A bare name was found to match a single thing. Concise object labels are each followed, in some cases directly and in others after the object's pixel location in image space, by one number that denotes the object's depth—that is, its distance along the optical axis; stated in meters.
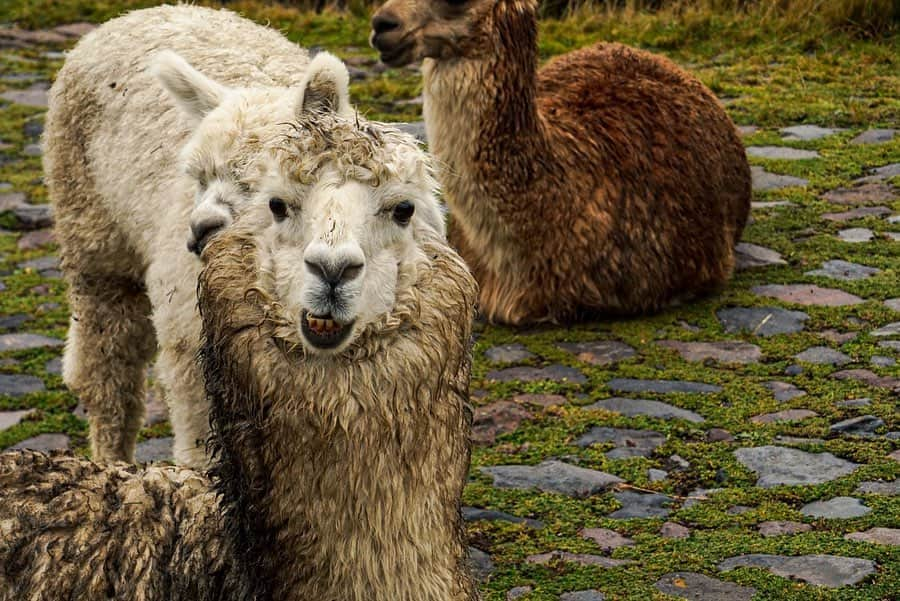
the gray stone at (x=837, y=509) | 4.18
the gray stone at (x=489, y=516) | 4.36
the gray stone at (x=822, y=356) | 5.51
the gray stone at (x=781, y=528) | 4.13
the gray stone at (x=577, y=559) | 4.04
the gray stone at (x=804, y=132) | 8.26
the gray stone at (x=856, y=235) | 6.79
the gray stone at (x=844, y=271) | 6.39
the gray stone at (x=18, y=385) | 5.71
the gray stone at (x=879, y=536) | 3.97
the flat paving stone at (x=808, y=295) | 6.14
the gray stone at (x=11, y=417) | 5.36
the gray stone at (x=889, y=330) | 5.73
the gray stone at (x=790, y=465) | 4.47
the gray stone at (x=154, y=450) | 5.14
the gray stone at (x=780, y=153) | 8.01
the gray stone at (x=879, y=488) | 4.29
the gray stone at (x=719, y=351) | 5.68
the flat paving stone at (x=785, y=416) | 4.97
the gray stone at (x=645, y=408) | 5.12
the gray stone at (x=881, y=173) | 7.52
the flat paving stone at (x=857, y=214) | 7.07
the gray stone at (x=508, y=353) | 5.88
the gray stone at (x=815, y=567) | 3.78
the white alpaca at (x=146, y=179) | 3.62
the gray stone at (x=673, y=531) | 4.20
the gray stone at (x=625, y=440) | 4.83
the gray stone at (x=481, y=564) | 4.03
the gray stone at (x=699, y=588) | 3.78
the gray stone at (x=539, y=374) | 5.62
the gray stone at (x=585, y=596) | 3.85
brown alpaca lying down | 6.07
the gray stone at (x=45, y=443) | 5.15
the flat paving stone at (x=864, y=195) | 7.23
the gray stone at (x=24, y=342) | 6.21
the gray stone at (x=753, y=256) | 6.73
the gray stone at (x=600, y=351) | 5.80
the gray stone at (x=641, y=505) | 4.36
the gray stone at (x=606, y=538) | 4.16
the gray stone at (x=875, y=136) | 8.07
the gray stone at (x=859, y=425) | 4.80
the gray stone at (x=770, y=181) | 7.68
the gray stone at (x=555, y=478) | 4.56
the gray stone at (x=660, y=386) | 5.38
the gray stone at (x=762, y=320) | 5.93
